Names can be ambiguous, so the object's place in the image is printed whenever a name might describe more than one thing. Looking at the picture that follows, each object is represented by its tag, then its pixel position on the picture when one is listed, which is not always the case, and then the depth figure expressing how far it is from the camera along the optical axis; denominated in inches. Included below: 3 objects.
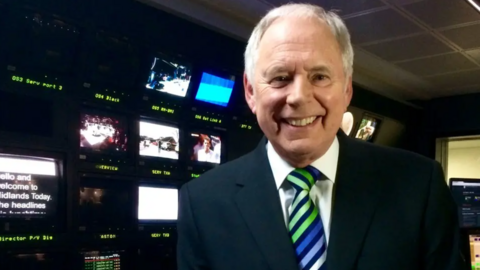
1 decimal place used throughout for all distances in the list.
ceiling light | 132.4
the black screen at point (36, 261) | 89.5
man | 38.5
